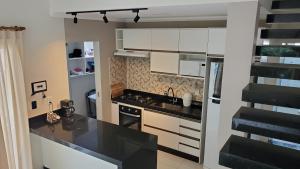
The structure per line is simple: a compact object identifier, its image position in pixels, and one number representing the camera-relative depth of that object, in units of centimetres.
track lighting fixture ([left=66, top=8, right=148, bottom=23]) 251
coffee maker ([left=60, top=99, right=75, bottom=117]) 351
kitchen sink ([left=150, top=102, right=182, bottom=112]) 418
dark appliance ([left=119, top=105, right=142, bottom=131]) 445
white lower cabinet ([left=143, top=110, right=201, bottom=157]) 392
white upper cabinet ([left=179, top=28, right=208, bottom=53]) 360
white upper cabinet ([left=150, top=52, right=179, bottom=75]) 402
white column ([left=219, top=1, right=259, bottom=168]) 185
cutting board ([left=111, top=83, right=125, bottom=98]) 476
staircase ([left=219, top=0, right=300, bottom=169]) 144
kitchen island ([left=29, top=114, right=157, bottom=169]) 250
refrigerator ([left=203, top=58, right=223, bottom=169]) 352
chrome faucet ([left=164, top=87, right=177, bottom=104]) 451
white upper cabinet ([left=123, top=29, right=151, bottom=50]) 423
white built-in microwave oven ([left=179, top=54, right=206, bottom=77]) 377
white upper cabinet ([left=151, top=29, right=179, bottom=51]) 393
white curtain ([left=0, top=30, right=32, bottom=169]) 268
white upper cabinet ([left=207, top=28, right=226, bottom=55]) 335
